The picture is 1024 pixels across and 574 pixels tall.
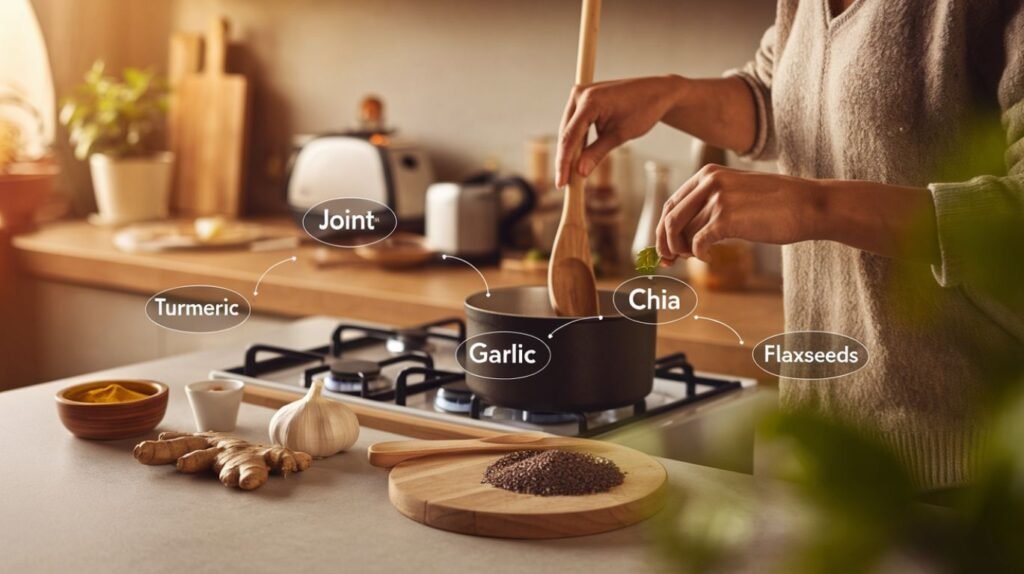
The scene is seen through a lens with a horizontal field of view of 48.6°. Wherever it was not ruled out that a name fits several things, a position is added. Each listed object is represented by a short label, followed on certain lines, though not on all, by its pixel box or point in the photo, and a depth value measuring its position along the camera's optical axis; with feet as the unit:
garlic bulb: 3.70
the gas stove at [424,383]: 4.21
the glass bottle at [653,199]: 8.07
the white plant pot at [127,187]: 10.42
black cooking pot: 3.82
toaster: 9.18
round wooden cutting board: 3.01
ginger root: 3.39
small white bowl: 3.99
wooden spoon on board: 3.53
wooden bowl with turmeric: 3.84
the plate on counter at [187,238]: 9.07
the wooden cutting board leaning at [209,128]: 10.66
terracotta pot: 9.75
